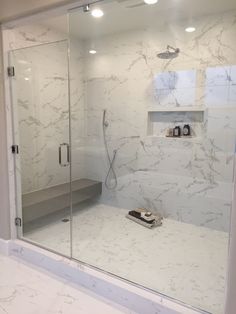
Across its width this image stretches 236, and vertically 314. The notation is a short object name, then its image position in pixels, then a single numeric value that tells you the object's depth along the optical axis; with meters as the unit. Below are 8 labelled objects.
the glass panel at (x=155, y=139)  2.75
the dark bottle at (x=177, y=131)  3.48
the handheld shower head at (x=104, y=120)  4.03
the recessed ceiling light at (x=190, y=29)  3.19
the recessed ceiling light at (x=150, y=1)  2.87
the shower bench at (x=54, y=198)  3.04
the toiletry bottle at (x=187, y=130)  3.41
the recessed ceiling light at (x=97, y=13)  2.72
